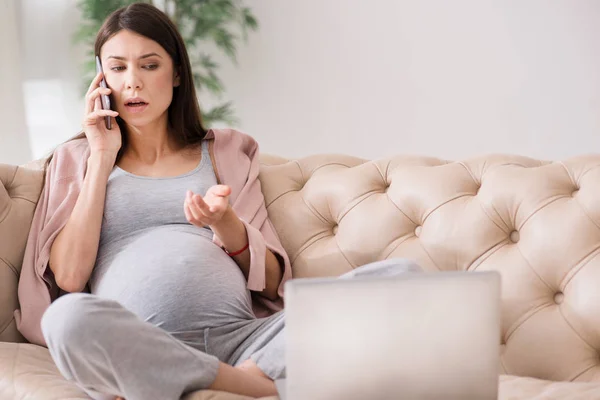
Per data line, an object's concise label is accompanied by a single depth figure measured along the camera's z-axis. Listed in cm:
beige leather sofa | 232
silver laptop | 181
